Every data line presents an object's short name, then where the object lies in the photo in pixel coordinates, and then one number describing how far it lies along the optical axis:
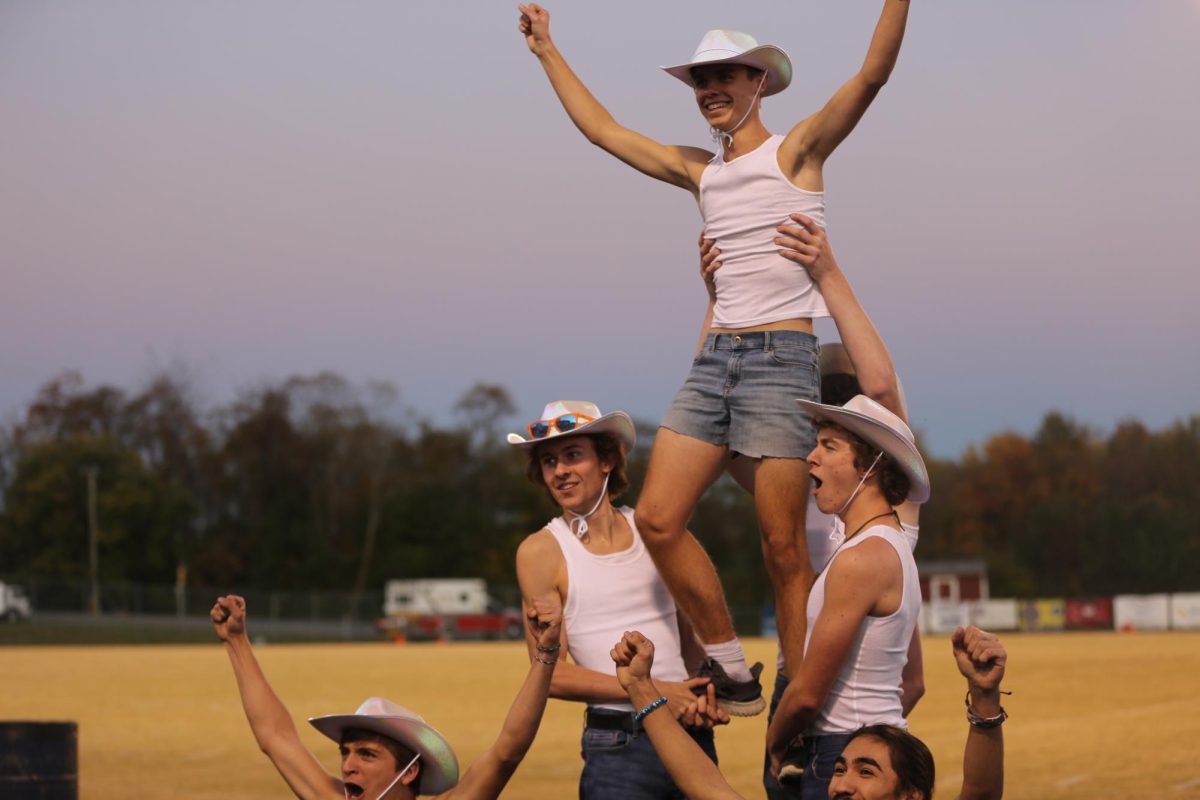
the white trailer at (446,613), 64.38
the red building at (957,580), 72.75
